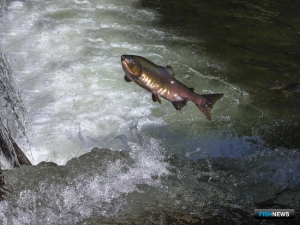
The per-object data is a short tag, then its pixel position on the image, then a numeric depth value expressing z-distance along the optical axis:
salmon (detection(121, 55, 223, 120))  4.51
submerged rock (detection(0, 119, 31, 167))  5.45
